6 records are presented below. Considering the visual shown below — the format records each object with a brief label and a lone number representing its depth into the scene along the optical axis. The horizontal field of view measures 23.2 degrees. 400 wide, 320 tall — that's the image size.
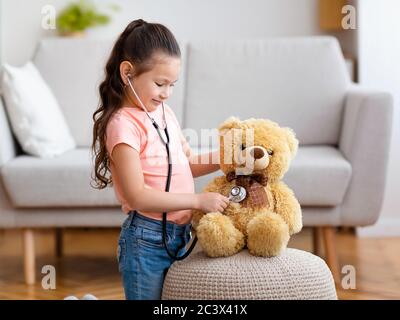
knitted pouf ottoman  2.53
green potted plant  5.85
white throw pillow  4.33
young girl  2.59
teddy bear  2.61
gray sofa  4.13
